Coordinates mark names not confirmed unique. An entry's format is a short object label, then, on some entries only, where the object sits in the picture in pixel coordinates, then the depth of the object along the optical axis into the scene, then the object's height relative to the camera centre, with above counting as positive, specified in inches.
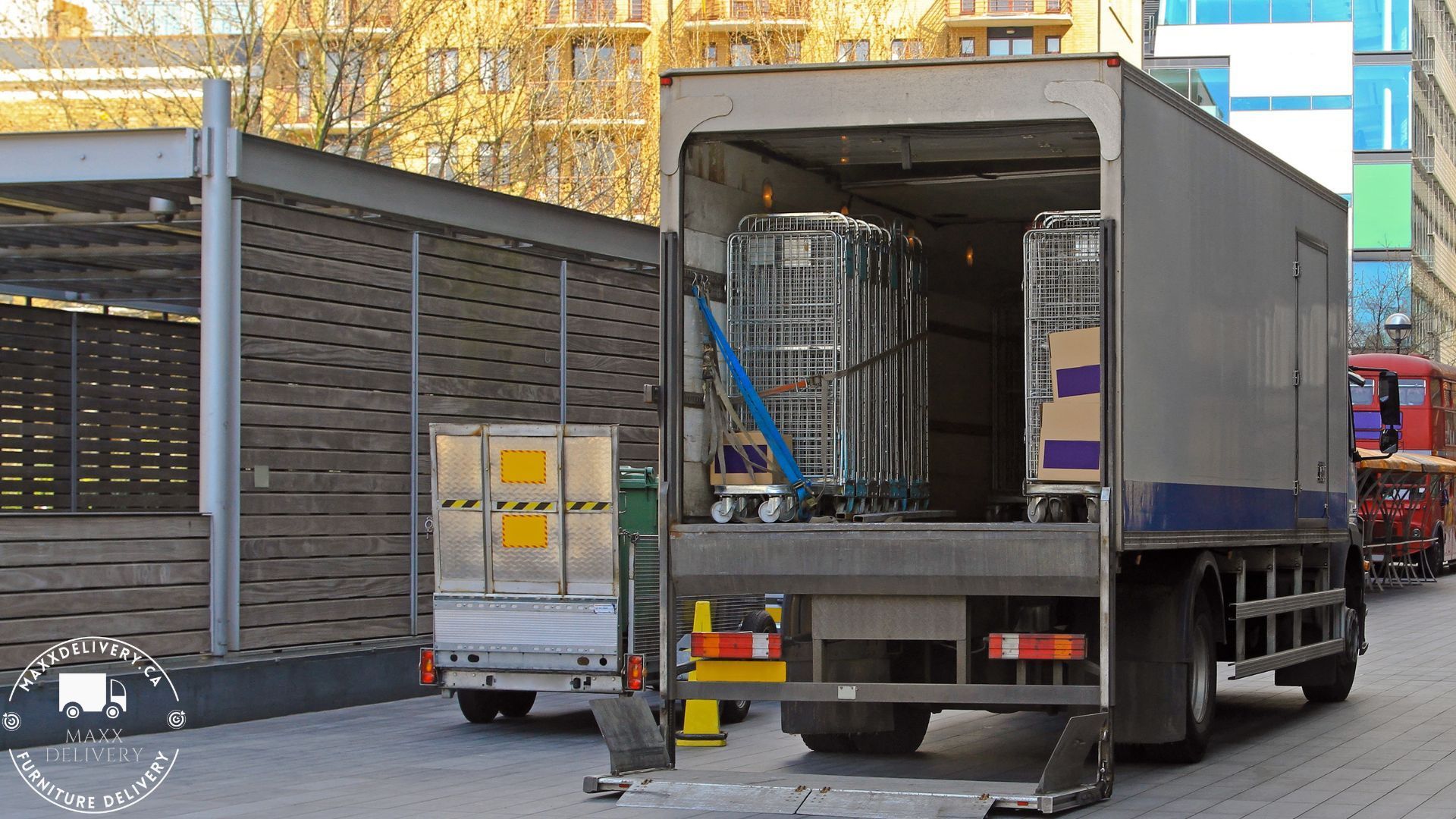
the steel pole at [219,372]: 505.0 +22.2
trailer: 459.2 -27.6
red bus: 1176.2 +24.2
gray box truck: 349.7 +2.2
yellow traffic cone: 453.4 -65.8
